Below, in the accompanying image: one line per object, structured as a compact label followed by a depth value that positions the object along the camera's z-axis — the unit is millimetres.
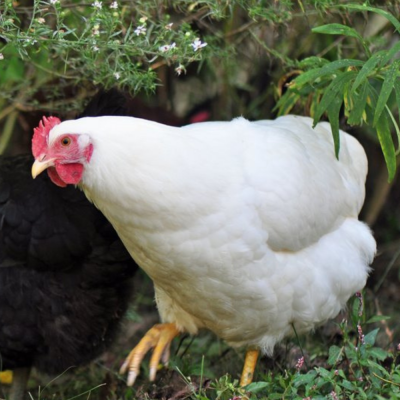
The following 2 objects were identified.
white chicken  5746
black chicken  7000
